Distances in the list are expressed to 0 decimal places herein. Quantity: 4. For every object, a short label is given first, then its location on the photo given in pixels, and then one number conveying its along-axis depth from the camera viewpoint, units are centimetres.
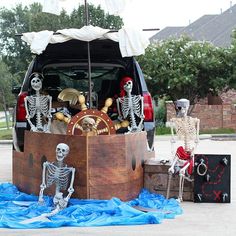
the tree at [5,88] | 3099
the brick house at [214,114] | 2597
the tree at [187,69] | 2511
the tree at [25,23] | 3828
